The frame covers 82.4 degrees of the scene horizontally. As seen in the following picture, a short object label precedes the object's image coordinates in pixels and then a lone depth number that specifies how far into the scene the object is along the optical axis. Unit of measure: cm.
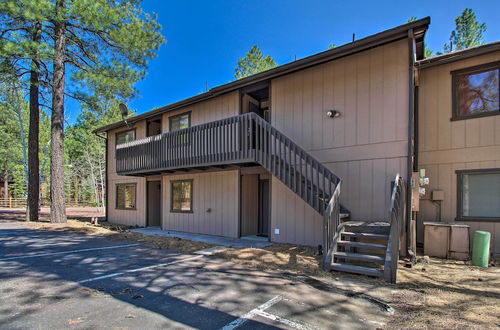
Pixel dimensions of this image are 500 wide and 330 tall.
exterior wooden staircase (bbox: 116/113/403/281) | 558
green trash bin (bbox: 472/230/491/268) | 569
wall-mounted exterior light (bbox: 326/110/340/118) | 775
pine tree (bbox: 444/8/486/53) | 1744
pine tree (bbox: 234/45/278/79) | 2309
